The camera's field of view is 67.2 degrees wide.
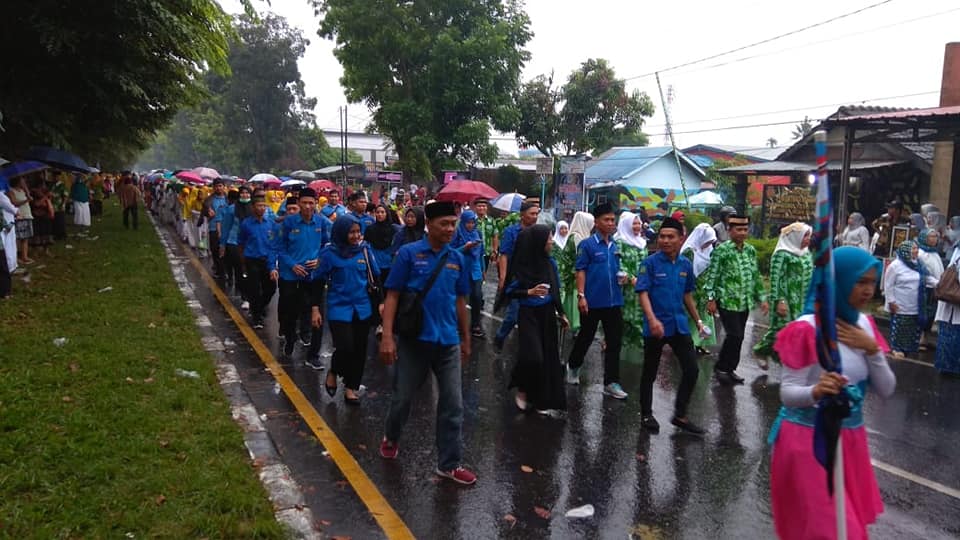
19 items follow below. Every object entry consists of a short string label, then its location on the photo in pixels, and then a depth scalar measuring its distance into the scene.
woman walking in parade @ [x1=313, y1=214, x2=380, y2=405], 6.12
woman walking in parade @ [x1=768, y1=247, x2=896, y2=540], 2.83
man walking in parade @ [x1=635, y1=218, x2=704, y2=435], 5.67
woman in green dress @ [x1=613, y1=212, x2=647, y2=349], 7.63
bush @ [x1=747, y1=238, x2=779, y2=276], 16.28
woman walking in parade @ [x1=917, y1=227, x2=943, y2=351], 8.98
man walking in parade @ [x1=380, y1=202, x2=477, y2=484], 4.63
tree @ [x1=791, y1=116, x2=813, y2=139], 51.19
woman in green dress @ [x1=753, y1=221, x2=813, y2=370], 7.32
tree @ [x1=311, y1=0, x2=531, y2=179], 25.95
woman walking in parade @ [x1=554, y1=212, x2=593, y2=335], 7.59
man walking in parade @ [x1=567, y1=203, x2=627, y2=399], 6.57
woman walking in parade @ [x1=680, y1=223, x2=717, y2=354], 8.73
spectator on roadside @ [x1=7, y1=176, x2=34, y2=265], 12.67
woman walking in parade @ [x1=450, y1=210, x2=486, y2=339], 8.39
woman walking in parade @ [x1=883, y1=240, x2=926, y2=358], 8.84
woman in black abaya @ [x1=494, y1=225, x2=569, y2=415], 5.86
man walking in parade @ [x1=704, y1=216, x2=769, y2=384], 7.46
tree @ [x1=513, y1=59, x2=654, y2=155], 30.53
